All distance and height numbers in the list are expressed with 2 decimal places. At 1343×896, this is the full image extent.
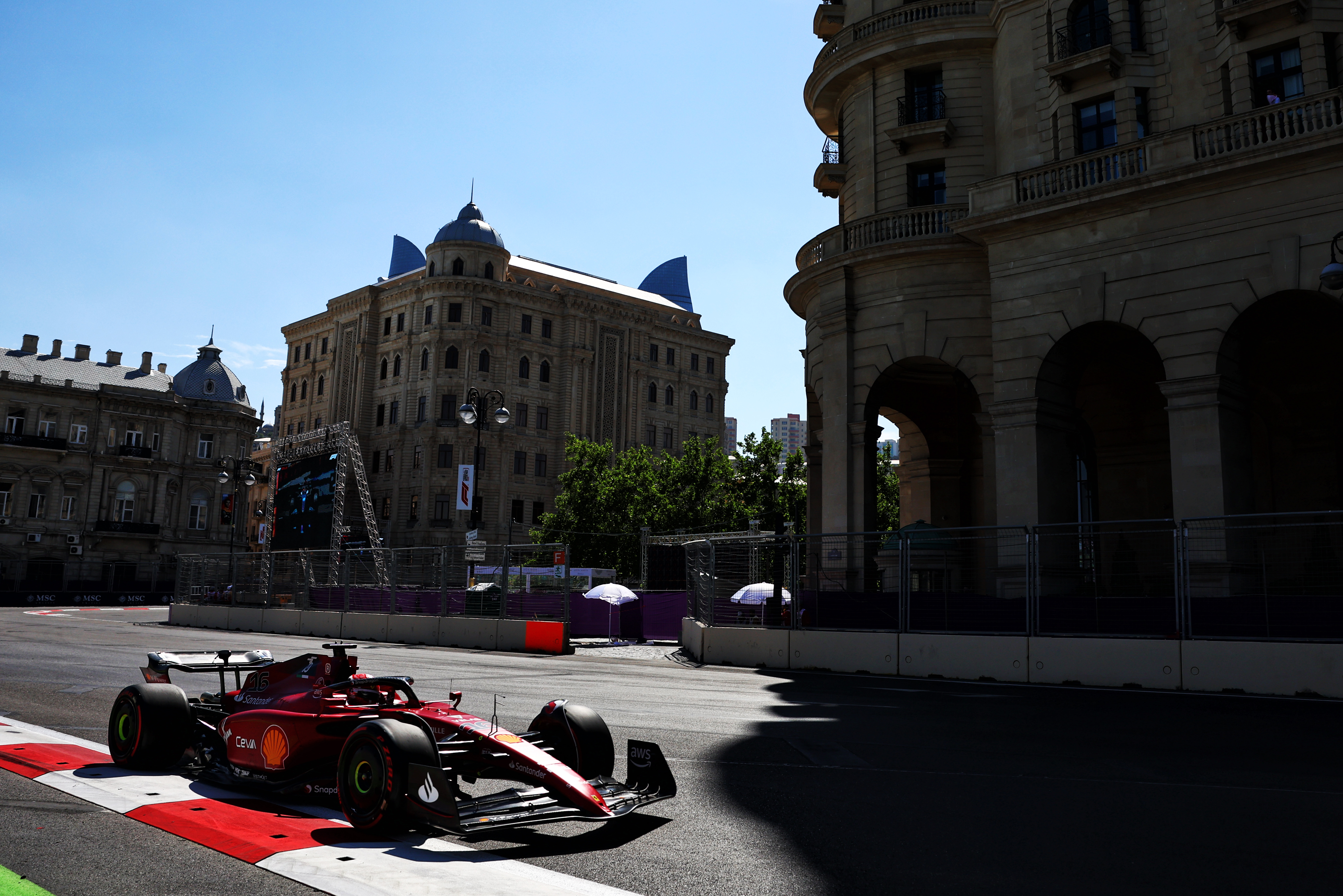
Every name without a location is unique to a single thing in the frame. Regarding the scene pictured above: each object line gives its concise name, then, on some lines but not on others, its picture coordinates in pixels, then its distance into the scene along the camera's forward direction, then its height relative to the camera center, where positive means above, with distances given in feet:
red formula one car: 18.95 -3.75
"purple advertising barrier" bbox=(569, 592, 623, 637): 111.86 -3.62
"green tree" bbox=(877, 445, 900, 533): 211.20 +20.59
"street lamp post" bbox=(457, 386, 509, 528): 85.97 +15.96
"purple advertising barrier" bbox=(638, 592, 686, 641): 111.24 -3.48
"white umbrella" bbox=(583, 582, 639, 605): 109.29 -1.03
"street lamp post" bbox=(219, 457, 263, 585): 157.28 +19.13
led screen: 172.76 +13.83
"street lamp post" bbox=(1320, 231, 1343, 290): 48.75 +16.35
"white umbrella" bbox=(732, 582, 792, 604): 71.61 -0.40
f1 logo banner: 98.99 +10.11
